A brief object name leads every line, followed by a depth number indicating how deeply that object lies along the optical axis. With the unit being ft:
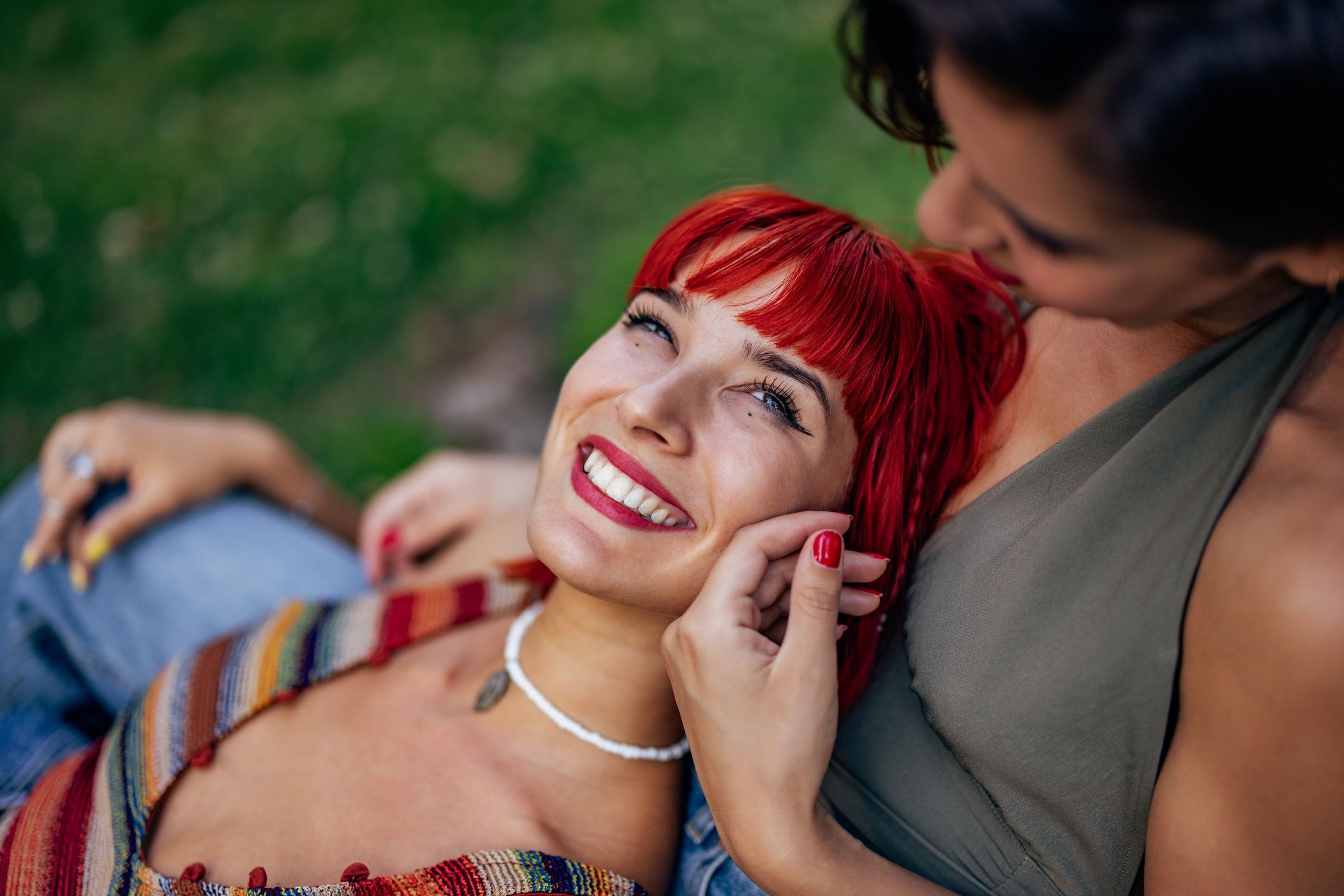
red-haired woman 2.18
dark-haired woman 1.74
